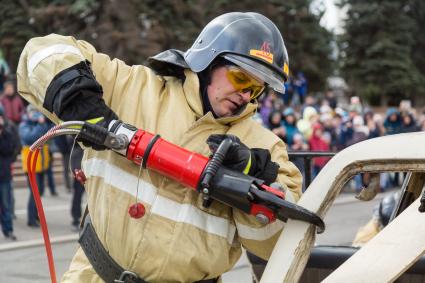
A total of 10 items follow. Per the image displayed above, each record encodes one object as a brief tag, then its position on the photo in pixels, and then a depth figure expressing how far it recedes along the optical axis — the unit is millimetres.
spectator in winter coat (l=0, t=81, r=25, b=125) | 12945
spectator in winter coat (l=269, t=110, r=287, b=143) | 12328
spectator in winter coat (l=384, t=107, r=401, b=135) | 15375
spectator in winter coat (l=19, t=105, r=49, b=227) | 9422
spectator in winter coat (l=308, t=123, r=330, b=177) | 13102
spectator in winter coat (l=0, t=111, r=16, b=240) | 8312
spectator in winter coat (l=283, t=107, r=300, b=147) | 12898
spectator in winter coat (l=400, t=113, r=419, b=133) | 14867
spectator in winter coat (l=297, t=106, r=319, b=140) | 13453
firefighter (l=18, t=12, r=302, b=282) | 2270
